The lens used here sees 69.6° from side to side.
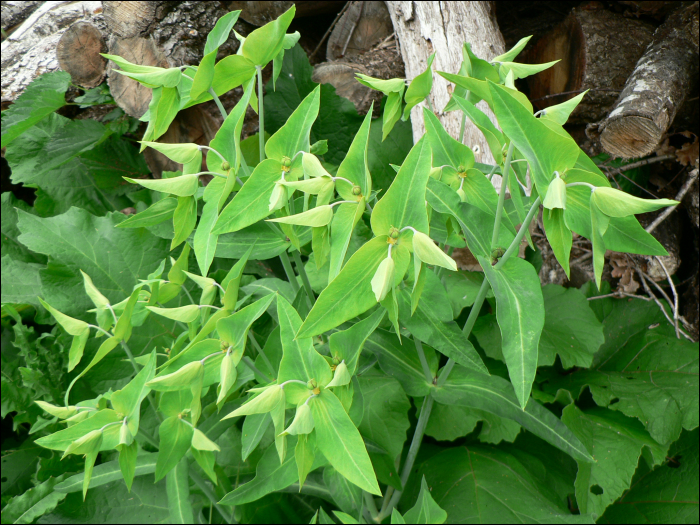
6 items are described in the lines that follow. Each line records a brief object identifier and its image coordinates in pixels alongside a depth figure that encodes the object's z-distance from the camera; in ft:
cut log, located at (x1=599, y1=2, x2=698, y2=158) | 3.44
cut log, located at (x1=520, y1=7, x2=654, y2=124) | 4.49
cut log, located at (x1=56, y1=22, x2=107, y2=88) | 4.62
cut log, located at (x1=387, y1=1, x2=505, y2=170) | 3.95
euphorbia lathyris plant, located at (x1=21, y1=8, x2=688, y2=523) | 1.70
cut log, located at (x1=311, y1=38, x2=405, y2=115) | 4.87
